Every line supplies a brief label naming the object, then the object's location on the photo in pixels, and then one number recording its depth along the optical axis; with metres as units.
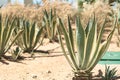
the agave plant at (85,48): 4.24
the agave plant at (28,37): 6.03
